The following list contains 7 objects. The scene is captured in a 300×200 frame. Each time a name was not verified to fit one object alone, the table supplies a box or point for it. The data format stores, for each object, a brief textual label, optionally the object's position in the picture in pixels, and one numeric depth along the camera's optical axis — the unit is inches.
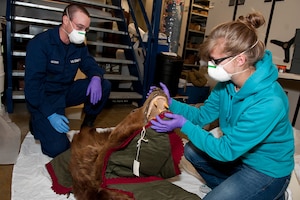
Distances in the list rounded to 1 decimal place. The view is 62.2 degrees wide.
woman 37.7
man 64.3
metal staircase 94.1
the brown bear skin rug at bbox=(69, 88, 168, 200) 40.1
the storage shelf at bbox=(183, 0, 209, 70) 219.0
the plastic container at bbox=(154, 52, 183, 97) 126.2
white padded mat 51.1
